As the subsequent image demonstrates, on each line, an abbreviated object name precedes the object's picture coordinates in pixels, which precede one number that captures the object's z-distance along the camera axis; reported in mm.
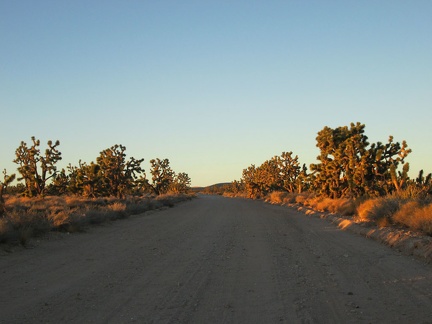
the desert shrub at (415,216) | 12377
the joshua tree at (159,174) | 61375
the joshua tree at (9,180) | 23169
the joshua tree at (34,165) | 34781
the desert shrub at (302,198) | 39528
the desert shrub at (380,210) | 15932
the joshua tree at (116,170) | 39594
